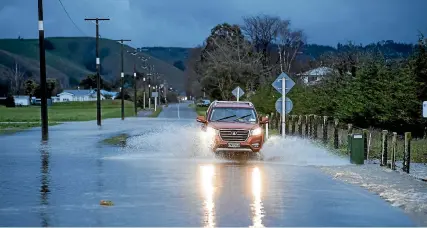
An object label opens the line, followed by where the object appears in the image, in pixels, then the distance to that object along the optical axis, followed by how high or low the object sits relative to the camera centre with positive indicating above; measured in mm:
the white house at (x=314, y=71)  84875 +2294
